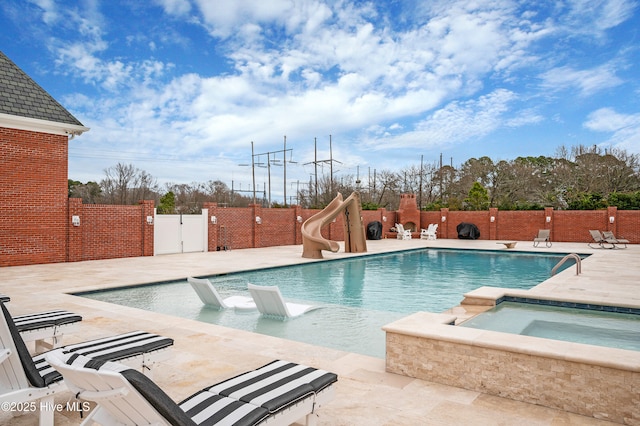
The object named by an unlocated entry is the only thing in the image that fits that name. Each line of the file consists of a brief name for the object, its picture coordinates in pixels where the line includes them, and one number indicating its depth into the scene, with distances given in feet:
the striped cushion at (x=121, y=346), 10.48
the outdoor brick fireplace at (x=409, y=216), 96.43
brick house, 40.09
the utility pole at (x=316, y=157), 120.62
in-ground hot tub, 10.27
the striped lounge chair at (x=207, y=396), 6.23
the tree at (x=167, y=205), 83.95
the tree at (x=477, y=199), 98.80
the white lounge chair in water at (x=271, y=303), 22.52
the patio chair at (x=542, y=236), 68.89
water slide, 50.64
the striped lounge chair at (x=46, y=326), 13.28
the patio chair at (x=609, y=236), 65.07
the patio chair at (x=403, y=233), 89.35
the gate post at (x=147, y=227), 51.49
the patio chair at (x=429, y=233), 86.57
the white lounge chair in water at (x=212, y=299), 25.03
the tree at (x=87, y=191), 101.86
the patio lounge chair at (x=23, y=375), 8.91
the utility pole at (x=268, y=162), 115.55
